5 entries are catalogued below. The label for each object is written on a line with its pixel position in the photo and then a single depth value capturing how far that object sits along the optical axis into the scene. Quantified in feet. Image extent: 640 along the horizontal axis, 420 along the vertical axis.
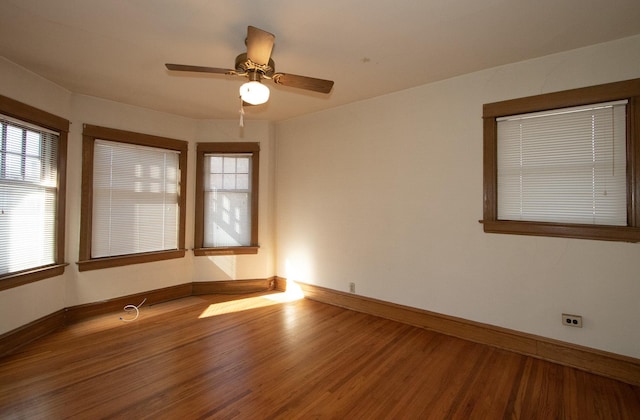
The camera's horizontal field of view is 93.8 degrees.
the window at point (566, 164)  7.72
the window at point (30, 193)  9.15
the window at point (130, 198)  11.93
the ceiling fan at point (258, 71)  6.30
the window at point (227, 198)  15.02
